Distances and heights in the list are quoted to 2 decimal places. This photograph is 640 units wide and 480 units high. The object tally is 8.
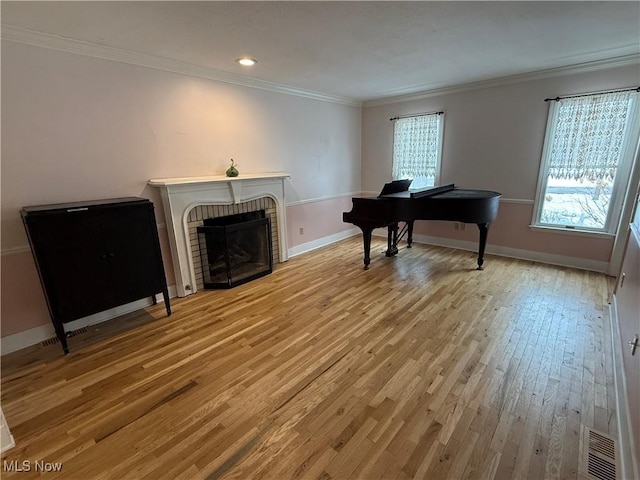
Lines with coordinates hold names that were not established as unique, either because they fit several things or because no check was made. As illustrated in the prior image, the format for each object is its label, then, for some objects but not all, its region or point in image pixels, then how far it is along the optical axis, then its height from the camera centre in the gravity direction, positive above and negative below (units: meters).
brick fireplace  3.10 -0.39
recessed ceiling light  2.99 +1.08
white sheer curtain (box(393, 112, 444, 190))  4.78 +0.27
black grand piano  3.49 -0.52
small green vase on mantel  3.53 -0.04
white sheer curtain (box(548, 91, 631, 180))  3.37 +0.29
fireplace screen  3.44 -0.98
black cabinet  2.21 -0.66
